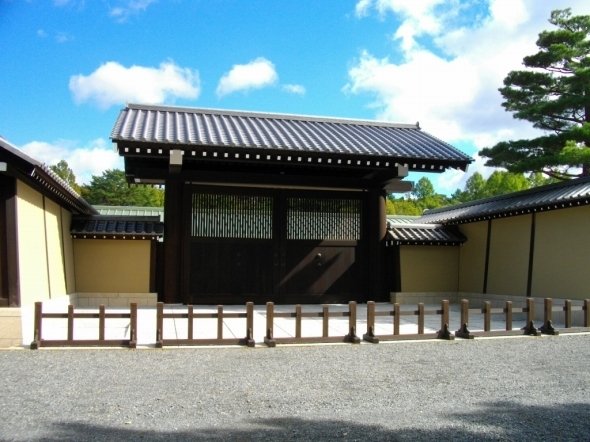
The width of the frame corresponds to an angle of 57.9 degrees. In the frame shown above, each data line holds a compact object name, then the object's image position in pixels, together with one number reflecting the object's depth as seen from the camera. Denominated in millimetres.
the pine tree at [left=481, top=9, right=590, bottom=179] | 17125
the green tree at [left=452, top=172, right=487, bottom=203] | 37431
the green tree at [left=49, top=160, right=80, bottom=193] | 38188
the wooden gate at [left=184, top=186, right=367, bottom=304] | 12117
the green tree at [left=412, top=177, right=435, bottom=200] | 50562
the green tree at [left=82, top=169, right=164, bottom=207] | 40500
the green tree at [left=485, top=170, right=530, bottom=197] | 33656
